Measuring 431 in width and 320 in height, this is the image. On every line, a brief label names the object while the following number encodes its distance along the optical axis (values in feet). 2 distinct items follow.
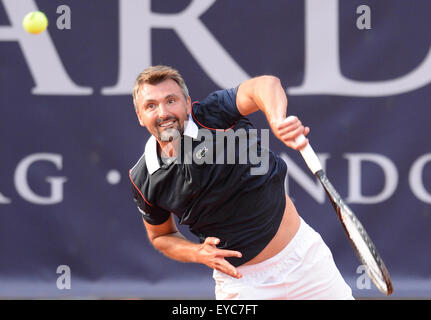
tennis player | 16.80
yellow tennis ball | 23.70
